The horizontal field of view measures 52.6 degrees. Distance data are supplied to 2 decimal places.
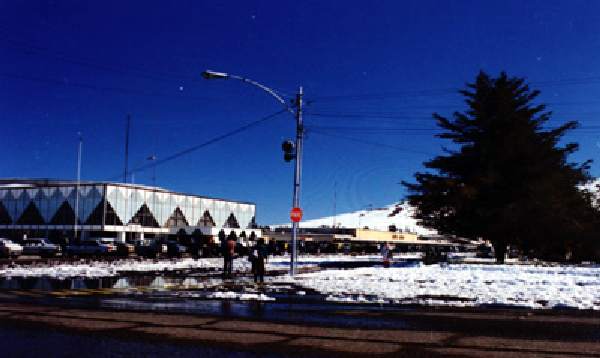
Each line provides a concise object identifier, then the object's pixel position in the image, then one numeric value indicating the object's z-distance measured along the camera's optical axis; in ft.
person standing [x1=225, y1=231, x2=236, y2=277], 85.71
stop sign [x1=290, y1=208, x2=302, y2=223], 83.28
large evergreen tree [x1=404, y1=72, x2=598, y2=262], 128.77
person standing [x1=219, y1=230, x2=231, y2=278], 85.39
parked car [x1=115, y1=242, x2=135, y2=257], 169.68
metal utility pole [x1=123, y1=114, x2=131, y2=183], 338.34
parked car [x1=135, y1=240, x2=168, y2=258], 164.96
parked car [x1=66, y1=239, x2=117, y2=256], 163.02
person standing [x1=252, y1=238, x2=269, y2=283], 73.48
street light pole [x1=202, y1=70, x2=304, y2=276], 85.11
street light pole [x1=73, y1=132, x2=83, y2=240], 289.94
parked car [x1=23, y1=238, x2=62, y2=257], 160.71
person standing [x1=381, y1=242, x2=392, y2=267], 120.67
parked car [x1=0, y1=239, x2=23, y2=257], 145.89
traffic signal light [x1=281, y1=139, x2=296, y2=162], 85.81
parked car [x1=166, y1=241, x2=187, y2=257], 170.40
